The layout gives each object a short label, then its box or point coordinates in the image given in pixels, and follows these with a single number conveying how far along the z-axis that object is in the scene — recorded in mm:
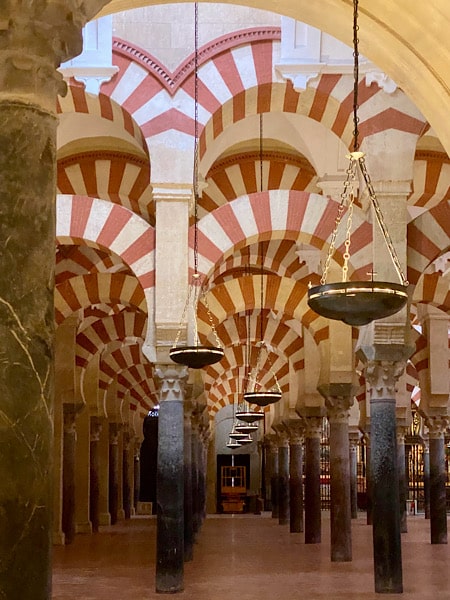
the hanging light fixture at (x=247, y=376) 16438
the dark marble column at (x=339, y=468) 11523
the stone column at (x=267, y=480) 28250
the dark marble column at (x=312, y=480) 14266
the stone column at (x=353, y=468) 21594
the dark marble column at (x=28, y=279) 3064
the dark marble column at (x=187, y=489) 11969
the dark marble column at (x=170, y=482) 9117
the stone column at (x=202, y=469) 19631
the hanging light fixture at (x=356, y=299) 5461
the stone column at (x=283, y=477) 20180
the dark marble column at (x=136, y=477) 27609
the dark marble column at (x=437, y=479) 14172
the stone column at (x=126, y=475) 23922
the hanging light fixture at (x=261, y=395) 12211
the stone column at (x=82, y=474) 17297
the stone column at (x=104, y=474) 19859
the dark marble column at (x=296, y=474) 16938
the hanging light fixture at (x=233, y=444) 27259
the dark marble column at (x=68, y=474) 14781
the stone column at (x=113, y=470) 20734
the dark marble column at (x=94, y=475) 17703
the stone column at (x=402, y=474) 16938
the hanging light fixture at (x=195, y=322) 8586
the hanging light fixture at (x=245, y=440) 22697
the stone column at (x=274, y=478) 23625
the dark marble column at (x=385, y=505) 8664
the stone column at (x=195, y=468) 15718
